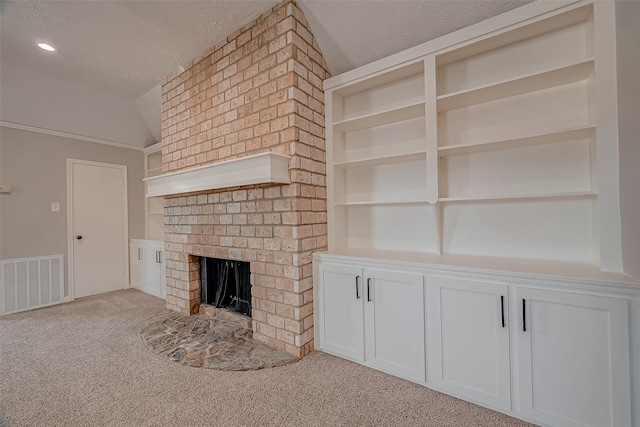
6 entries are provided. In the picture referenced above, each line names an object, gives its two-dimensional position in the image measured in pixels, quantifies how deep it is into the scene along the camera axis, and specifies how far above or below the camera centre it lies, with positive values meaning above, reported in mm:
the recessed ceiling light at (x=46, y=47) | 2657 +1702
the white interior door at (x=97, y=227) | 3783 -112
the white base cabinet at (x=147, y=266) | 3787 -705
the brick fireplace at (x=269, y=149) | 2154 +572
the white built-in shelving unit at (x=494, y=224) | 1377 -83
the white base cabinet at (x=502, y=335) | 1284 -706
